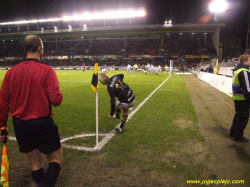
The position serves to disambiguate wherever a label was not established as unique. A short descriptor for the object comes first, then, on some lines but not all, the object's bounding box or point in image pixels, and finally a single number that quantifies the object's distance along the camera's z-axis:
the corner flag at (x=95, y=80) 3.87
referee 2.10
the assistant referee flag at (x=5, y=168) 2.29
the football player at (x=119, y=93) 4.52
